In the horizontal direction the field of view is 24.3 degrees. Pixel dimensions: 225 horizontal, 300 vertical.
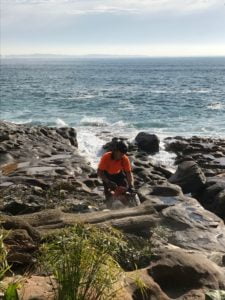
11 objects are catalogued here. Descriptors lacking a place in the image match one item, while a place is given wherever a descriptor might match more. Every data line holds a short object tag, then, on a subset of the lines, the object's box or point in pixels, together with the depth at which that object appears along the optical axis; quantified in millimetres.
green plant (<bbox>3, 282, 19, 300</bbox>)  5156
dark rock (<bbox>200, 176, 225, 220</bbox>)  15055
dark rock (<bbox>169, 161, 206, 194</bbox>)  17531
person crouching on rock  12000
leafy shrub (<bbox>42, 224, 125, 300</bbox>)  5199
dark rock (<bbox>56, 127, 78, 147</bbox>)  28578
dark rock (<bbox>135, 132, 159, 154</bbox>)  27500
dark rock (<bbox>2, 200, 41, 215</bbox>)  10875
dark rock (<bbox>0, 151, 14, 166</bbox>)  20978
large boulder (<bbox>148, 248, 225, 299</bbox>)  7152
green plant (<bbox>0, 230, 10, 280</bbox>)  5224
